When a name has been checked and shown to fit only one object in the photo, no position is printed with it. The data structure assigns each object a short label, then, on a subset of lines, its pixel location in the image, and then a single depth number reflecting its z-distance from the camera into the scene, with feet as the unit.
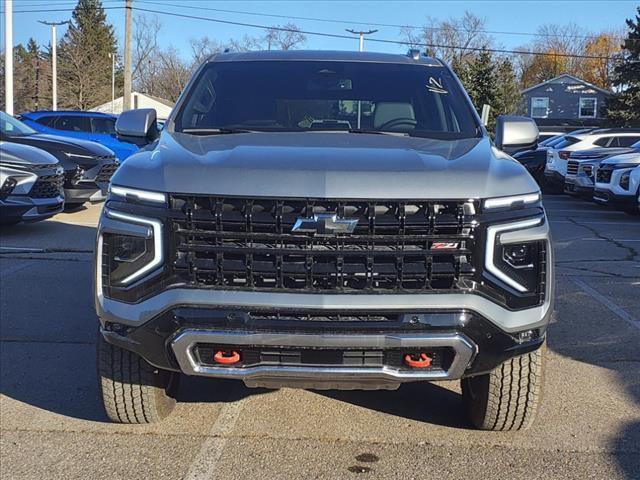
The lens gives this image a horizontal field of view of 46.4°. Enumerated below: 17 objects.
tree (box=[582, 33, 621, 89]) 252.42
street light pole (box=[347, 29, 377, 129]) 150.92
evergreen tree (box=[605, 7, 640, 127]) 143.13
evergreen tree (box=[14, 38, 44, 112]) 206.46
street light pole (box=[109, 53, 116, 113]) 225.15
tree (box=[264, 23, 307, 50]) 188.73
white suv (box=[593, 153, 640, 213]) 42.86
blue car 57.88
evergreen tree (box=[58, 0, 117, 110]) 207.62
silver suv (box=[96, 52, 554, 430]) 10.12
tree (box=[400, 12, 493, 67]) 217.15
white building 223.92
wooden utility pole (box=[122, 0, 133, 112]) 97.19
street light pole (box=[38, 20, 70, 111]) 172.55
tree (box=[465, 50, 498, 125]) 143.13
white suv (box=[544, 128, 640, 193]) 58.54
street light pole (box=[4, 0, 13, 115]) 73.56
